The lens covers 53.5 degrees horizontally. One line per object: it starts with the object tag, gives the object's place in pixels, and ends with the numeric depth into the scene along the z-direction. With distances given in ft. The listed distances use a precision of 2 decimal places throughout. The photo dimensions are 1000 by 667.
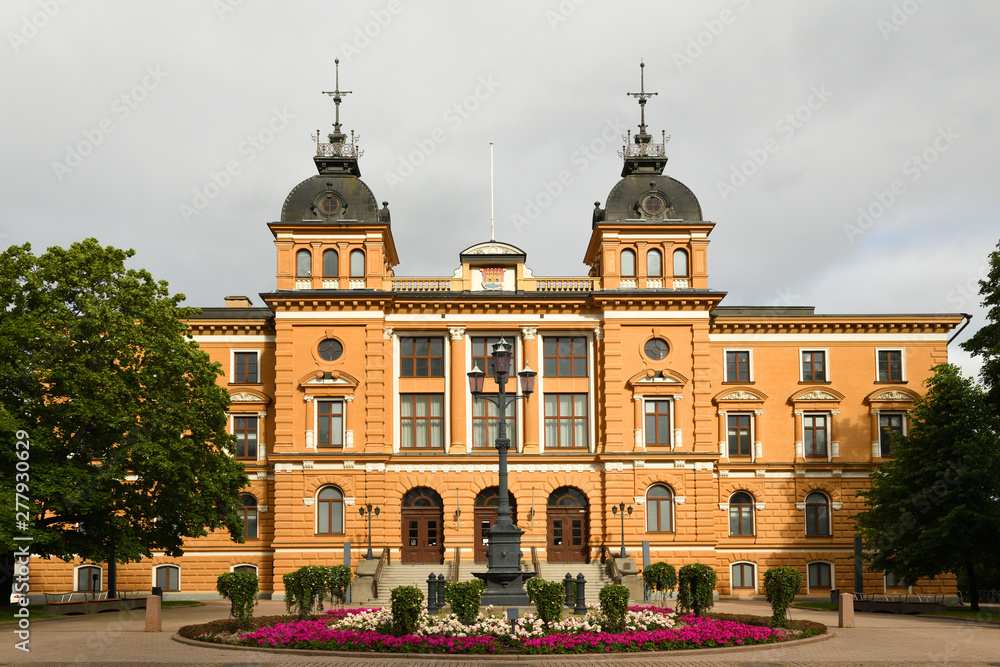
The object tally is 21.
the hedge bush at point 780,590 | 89.56
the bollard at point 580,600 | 88.69
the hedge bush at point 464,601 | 80.84
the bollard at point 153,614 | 95.83
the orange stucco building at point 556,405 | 149.28
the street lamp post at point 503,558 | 89.10
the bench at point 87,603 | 115.85
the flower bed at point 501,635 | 76.43
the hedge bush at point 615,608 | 81.20
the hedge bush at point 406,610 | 79.20
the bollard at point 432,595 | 90.07
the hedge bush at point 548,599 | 81.00
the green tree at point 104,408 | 109.29
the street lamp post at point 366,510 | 147.23
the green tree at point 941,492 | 125.70
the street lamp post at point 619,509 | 147.43
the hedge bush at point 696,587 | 94.48
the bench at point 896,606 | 122.31
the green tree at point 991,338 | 127.95
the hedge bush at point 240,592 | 88.48
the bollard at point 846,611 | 100.17
